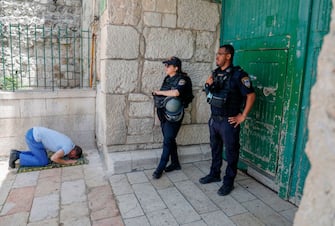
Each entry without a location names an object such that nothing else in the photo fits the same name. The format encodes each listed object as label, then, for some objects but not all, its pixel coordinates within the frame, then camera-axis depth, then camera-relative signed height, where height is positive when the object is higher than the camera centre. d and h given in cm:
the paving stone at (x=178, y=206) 245 -135
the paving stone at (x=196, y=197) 262 -133
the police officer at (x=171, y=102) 311 -38
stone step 344 -120
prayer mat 353 -139
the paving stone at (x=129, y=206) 252 -137
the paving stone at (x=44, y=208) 248 -140
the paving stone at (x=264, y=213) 240 -132
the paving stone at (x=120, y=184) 297 -136
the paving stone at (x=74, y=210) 250 -139
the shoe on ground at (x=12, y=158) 357 -127
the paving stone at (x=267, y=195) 266 -130
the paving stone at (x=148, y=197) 264 -135
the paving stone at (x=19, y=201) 258 -141
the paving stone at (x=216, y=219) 238 -134
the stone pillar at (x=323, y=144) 84 -22
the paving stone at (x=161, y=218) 238 -136
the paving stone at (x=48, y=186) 294 -140
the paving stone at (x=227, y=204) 257 -132
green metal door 246 -1
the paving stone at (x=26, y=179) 313 -141
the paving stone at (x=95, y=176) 319 -138
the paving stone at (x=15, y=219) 237 -141
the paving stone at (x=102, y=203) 252 -138
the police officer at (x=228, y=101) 270 -29
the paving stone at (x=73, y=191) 279 -139
